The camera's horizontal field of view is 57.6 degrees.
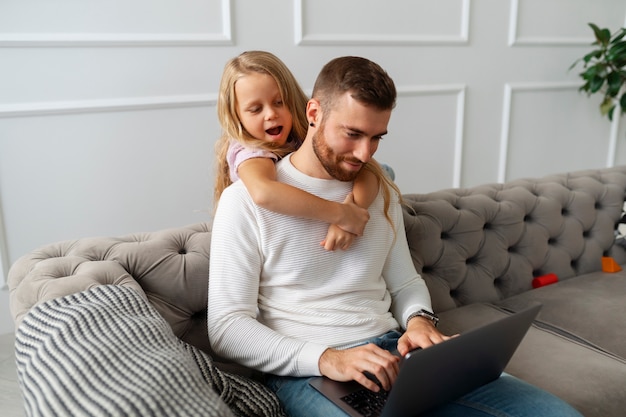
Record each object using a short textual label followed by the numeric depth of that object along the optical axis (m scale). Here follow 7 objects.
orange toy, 2.07
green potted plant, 3.33
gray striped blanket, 0.76
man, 1.11
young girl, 1.21
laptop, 0.89
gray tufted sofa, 1.30
